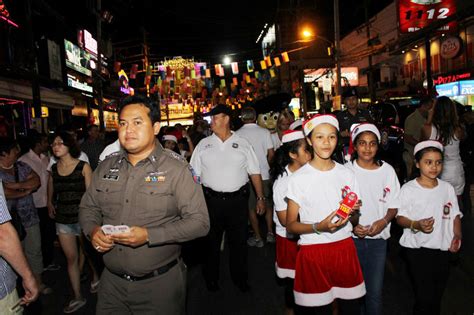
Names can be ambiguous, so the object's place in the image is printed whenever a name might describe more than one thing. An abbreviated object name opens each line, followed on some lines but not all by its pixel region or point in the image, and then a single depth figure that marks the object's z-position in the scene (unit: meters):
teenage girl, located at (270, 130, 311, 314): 4.03
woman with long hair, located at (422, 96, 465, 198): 5.39
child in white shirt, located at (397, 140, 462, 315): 3.62
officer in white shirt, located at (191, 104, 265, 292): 5.53
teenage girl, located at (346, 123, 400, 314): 3.65
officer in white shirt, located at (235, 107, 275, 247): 7.66
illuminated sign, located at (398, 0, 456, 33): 20.36
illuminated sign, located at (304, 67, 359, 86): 32.08
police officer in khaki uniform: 2.79
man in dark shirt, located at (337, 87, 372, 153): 7.29
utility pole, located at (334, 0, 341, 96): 20.94
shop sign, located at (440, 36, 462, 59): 20.48
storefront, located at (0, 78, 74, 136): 11.94
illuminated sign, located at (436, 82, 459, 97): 20.80
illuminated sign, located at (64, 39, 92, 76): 20.61
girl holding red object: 3.10
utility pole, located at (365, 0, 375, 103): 30.23
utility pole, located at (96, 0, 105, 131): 18.77
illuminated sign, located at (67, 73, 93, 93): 20.53
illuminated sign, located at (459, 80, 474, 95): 20.33
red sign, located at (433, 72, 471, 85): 21.69
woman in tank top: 5.11
